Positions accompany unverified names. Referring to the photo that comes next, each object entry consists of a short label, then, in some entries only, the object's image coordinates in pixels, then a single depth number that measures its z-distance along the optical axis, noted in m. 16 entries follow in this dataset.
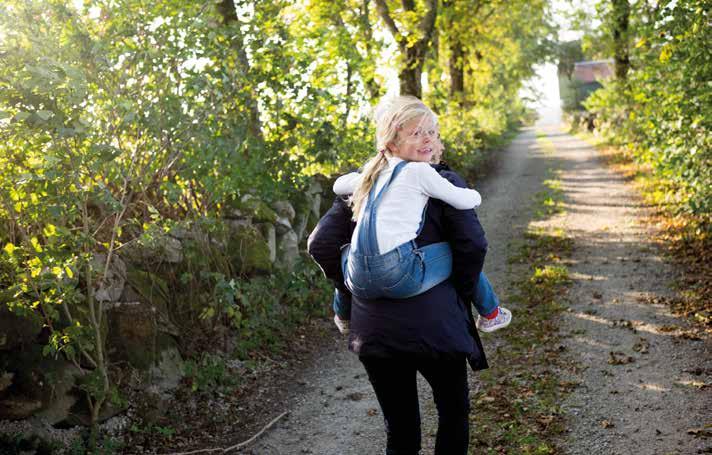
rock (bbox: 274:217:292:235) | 8.35
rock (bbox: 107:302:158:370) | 5.58
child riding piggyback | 2.82
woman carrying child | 2.87
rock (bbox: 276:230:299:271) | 8.21
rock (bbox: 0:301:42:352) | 4.70
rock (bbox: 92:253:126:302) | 5.46
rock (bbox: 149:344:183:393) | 5.76
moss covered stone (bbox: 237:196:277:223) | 7.79
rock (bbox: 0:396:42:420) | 4.60
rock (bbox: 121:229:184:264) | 6.24
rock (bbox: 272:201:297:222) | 8.59
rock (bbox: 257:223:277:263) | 7.99
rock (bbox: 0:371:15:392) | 4.61
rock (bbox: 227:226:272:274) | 7.39
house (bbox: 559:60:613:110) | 48.62
